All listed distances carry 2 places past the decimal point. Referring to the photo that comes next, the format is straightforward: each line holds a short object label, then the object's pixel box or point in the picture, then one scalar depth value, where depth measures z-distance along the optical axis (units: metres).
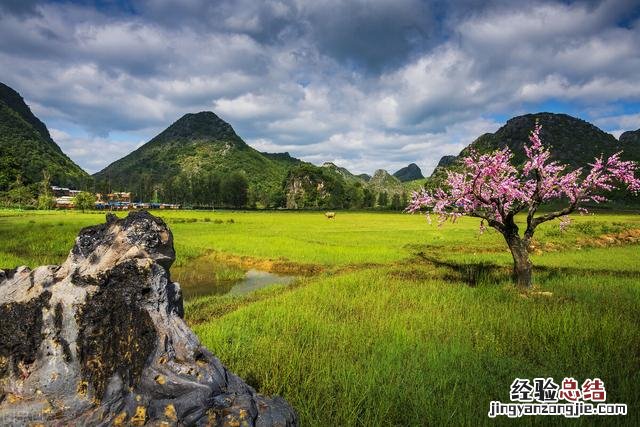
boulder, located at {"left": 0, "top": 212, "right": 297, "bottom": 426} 2.99
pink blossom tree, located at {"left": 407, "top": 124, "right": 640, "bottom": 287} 11.99
